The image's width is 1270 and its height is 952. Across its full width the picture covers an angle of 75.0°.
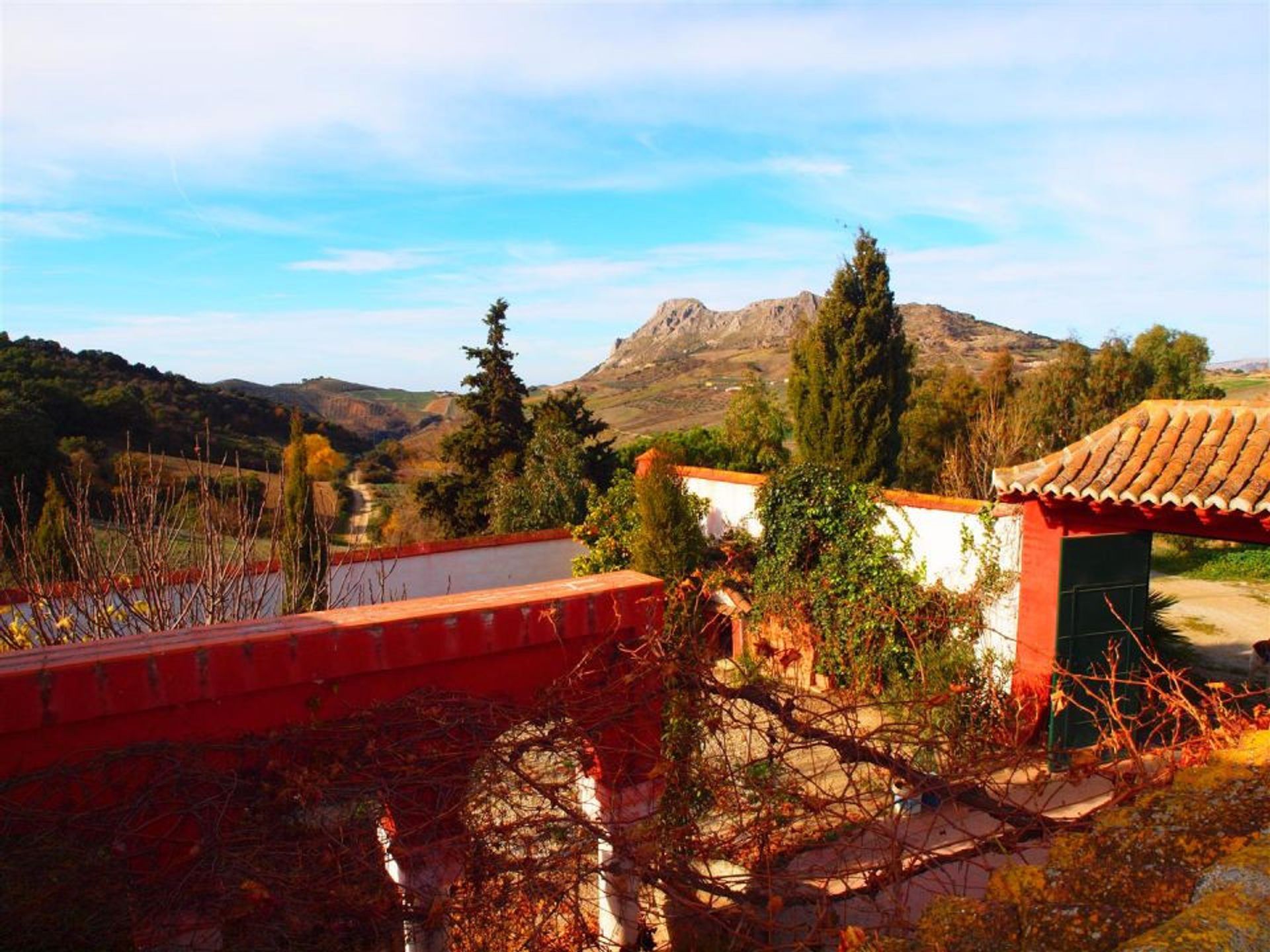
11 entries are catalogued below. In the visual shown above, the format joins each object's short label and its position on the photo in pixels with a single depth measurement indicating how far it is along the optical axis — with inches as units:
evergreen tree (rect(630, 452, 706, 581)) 422.9
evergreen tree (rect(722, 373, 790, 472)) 683.4
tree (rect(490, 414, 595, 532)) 531.2
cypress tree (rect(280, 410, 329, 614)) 298.0
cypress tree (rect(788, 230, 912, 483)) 592.7
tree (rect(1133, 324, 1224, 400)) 929.5
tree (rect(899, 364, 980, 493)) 789.2
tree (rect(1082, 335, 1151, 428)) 854.5
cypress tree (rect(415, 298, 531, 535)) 661.9
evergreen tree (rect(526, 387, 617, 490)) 589.6
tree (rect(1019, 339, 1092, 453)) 840.3
